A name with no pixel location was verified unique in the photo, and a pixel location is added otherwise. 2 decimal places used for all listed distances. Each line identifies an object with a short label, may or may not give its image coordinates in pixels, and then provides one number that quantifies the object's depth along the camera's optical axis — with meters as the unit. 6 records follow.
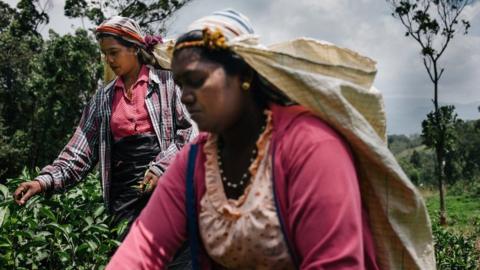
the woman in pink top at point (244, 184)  1.32
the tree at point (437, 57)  20.03
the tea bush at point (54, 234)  2.50
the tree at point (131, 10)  20.64
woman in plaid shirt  2.76
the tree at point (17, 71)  22.62
